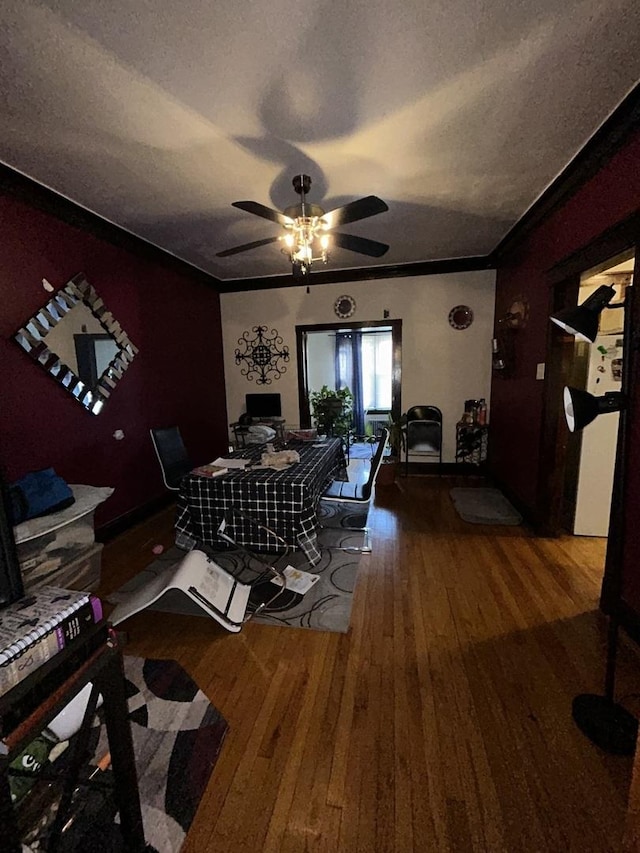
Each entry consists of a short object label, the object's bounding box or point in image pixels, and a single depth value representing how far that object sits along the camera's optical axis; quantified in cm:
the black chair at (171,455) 319
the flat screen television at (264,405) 515
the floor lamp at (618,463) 135
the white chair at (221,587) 195
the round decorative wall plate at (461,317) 443
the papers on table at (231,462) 283
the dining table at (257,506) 242
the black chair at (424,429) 464
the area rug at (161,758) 111
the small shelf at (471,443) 451
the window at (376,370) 720
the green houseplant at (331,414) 490
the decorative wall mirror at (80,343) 256
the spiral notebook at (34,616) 73
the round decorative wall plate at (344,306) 472
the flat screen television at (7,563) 86
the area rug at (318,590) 204
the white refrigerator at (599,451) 262
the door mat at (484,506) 328
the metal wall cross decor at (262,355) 506
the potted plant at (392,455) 421
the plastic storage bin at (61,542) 202
